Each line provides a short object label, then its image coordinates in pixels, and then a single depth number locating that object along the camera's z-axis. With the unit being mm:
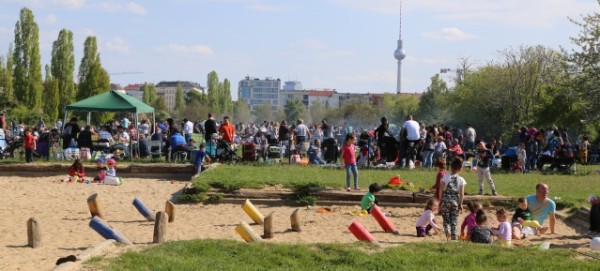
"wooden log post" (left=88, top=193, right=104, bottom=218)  17094
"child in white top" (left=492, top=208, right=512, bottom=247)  13984
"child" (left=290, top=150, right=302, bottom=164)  27891
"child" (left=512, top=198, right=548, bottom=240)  15625
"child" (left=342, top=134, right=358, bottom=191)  19656
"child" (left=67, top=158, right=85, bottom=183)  23875
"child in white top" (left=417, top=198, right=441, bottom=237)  15320
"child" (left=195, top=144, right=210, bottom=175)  24156
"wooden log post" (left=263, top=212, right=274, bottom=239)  14914
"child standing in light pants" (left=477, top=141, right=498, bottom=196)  19031
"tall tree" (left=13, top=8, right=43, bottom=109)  69312
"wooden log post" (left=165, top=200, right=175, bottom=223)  16859
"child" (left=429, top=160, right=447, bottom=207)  15461
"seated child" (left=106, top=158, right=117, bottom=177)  24044
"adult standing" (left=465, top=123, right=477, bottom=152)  28484
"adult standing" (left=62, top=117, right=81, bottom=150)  28125
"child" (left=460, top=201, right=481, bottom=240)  14398
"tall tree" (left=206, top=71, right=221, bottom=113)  135000
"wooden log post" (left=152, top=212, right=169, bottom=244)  13398
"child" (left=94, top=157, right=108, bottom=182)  23844
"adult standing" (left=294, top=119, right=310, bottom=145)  29531
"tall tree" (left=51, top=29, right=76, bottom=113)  76188
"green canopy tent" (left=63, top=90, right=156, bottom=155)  28297
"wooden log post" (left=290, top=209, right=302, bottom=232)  15820
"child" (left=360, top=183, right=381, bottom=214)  17672
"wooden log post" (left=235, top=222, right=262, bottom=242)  13422
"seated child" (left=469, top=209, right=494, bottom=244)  13359
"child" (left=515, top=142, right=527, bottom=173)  25141
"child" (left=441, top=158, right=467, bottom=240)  14086
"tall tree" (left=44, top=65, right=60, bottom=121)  70625
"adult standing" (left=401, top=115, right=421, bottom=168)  25078
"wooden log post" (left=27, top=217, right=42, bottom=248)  13672
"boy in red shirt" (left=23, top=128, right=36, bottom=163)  26188
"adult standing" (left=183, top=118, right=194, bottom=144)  32231
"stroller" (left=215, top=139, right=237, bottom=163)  26781
